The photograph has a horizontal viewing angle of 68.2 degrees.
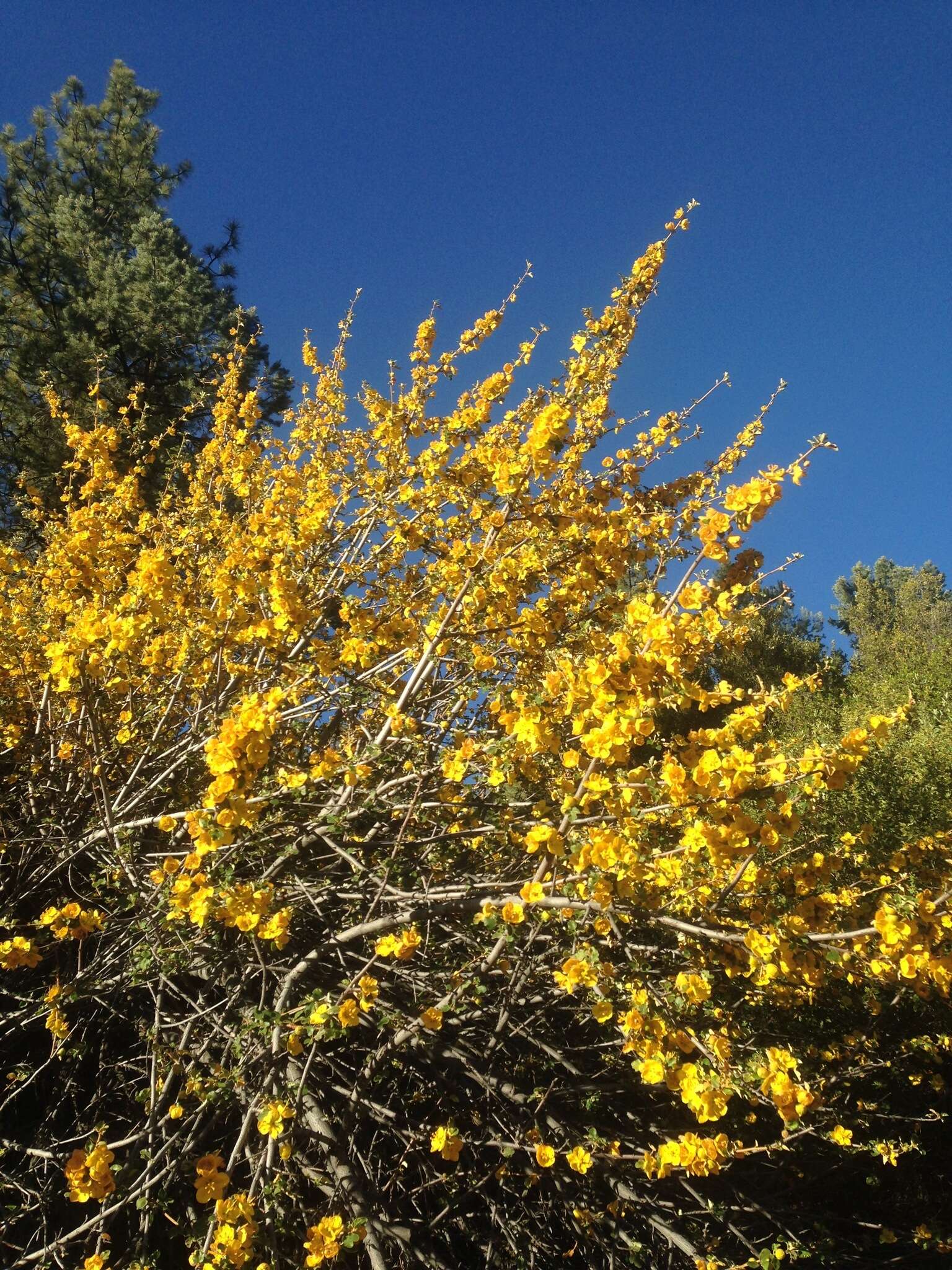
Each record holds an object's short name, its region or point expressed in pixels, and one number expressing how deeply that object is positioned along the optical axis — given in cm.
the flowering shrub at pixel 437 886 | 210
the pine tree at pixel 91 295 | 1093
